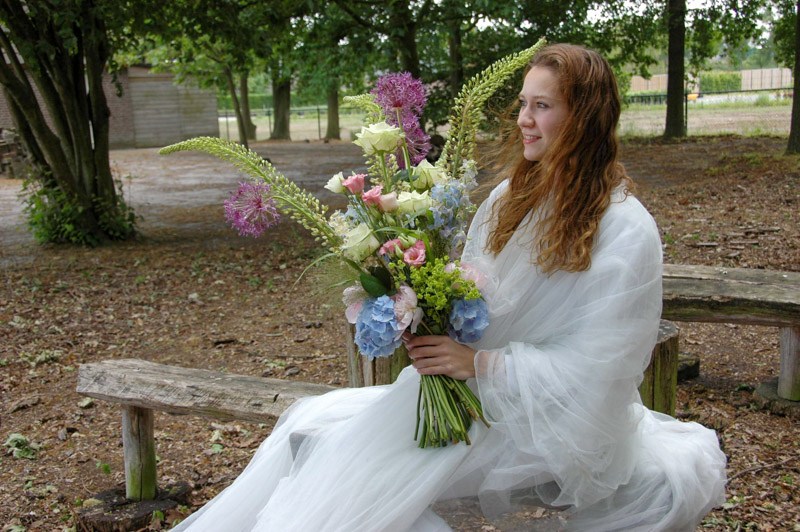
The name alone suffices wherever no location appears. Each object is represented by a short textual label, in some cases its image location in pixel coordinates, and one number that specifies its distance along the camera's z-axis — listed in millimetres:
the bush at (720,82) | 50719
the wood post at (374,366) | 3621
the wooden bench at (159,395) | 3650
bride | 2352
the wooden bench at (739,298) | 4477
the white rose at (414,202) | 2422
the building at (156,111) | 30203
